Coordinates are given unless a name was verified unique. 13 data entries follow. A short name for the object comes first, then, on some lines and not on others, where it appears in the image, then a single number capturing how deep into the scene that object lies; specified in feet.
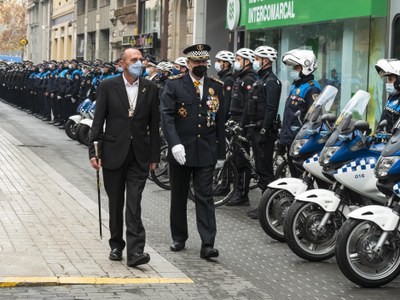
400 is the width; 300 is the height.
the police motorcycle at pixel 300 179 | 30.50
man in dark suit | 26.68
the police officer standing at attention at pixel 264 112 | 37.09
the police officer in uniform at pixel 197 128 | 28.60
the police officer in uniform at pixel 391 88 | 29.25
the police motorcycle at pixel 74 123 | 69.05
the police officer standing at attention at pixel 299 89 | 35.14
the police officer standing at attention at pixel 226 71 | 43.70
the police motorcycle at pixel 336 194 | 27.22
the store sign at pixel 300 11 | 55.14
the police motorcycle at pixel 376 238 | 24.72
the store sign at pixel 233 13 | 79.56
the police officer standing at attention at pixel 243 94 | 40.60
